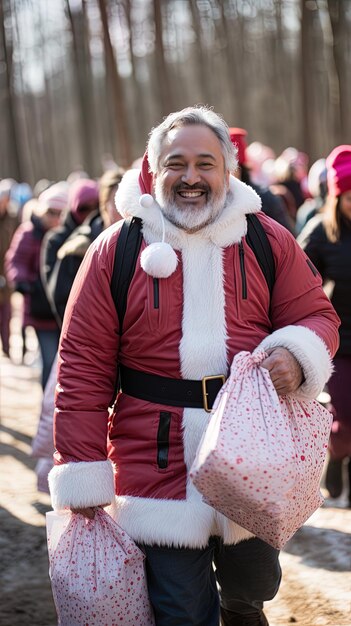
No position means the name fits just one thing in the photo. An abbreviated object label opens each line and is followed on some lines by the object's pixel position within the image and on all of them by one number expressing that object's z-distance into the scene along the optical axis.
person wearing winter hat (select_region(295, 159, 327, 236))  10.07
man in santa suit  3.38
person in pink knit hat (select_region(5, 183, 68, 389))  8.34
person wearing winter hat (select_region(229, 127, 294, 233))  6.88
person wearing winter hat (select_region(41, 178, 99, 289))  7.35
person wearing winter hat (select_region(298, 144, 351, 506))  6.01
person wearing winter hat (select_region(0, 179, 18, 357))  13.53
